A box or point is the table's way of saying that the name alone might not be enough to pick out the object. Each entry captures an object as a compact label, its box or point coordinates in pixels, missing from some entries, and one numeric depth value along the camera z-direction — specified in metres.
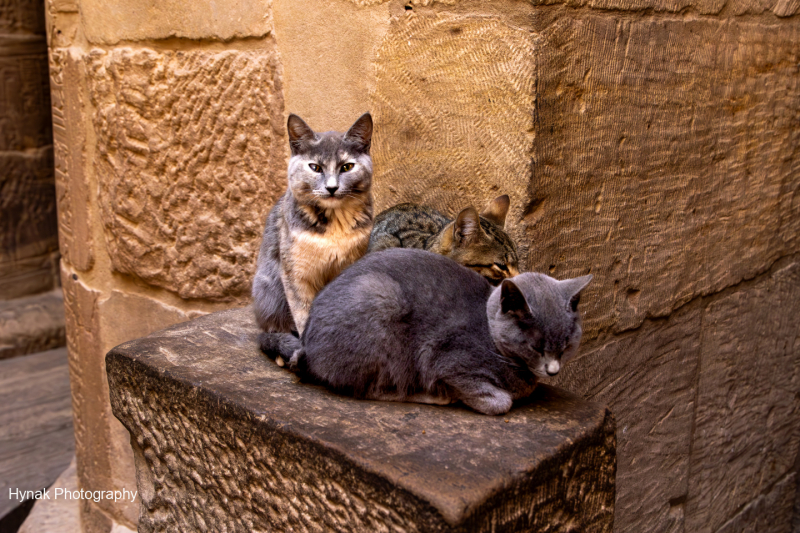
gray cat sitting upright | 1.60
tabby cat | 1.71
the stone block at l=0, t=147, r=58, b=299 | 4.50
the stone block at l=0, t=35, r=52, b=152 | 4.30
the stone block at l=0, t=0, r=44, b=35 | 4.21
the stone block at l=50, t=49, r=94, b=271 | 2.67
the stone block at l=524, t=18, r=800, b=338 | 1.74
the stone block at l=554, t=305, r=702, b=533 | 2.10
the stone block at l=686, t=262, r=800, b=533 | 2.57
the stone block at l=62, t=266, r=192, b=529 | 2.74
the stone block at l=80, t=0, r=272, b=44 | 2.17
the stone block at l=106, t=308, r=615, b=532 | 1.12
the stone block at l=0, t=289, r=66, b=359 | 4.47
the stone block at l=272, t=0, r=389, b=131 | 1.92
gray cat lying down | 1.34
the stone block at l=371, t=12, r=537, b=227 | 1.64
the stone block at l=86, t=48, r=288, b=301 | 2.25
